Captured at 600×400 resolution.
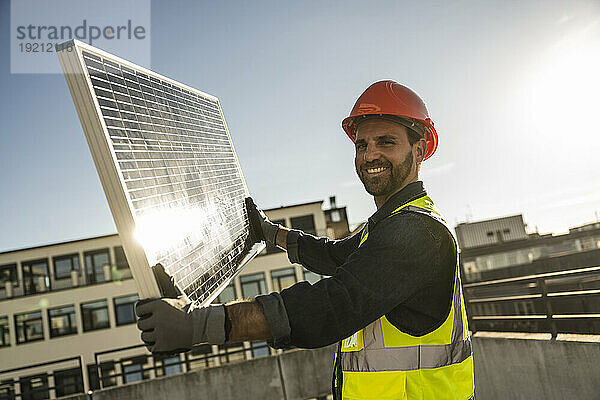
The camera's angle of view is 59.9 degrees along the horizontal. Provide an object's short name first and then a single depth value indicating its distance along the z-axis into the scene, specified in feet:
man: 5.32
